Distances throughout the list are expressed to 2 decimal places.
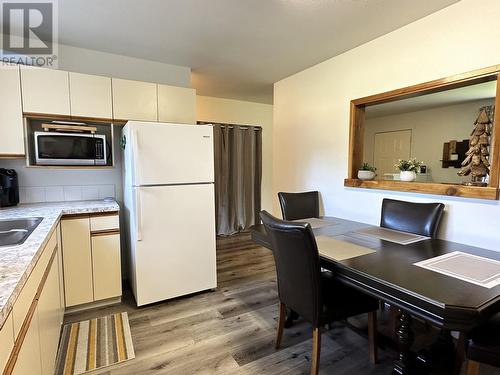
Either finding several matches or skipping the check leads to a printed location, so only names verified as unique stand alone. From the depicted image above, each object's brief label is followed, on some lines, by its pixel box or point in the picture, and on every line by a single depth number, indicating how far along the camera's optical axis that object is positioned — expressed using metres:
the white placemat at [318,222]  2.29
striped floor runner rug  1.76
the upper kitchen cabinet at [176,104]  2.84
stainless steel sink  1.59
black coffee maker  2.33
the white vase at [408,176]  2.32
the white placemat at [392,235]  1.82
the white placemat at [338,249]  1.52
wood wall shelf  1.79
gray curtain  4.77
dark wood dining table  0.98
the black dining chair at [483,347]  1.17
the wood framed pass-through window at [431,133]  1.87
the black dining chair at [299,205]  2.69
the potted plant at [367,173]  2.63
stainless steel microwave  2.37
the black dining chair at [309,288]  1.46
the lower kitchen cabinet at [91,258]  2.27
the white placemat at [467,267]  1.19
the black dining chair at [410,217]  1.98
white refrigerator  2.34
